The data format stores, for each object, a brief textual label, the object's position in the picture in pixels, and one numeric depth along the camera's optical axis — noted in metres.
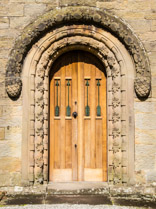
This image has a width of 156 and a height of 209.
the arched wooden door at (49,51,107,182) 5.28
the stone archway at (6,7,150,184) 4.96
